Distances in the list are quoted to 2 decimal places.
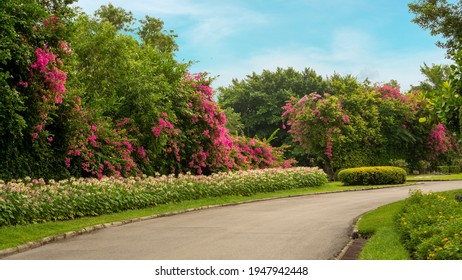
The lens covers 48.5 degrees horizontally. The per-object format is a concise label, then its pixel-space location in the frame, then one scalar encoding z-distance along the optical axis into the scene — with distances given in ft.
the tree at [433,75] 211.61
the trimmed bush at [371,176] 102.53
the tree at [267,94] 165.07
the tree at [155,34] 143.74
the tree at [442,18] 67.72
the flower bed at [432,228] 23.41
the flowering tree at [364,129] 122.01
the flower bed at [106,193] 43.42
